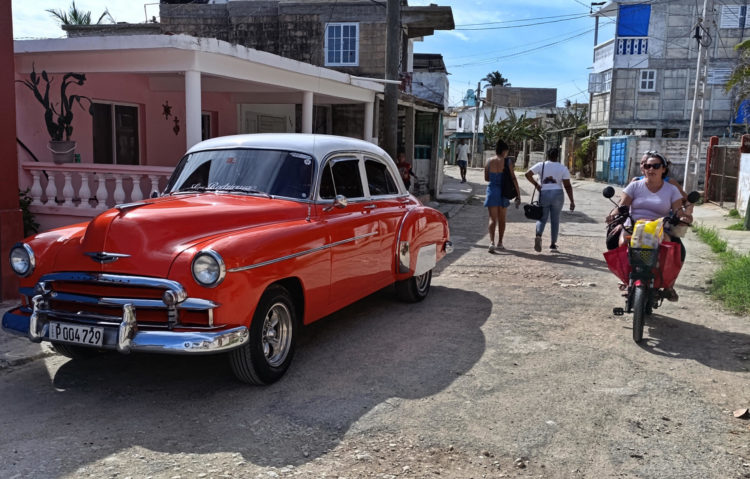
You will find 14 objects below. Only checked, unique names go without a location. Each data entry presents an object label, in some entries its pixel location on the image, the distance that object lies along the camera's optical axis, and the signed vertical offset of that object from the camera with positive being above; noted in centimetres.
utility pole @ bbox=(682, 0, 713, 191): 1880 +164
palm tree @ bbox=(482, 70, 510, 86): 9171 +1144
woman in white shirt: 1021 -36
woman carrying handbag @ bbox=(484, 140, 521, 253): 1028 -41
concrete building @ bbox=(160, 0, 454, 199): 1891 +370
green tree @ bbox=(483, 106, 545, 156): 4600 +202
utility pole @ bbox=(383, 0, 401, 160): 1198 +134
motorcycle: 567 -89
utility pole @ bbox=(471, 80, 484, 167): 5097 +103
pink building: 881 +89
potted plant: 957 +50
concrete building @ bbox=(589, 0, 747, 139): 3045 +479
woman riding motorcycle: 609 -32
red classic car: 393 -75
